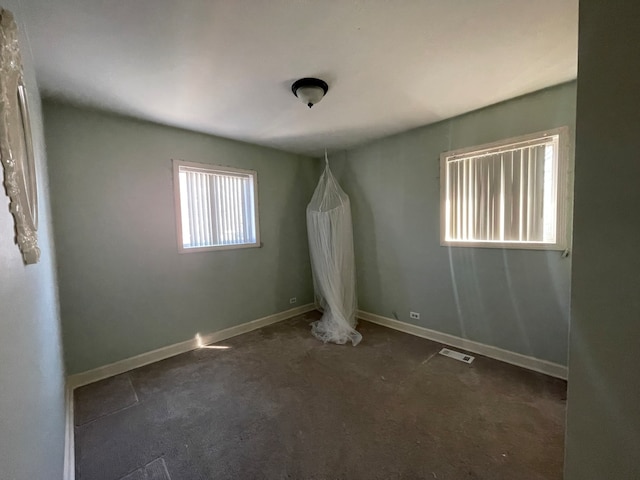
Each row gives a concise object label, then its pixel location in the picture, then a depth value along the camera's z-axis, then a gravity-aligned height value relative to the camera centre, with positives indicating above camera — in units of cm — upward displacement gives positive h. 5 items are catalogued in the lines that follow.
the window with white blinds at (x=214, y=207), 271 +28
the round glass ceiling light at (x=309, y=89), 178 +100
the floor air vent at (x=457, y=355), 240 -131
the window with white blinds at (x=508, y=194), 205 +24
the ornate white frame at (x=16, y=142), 67 +29
